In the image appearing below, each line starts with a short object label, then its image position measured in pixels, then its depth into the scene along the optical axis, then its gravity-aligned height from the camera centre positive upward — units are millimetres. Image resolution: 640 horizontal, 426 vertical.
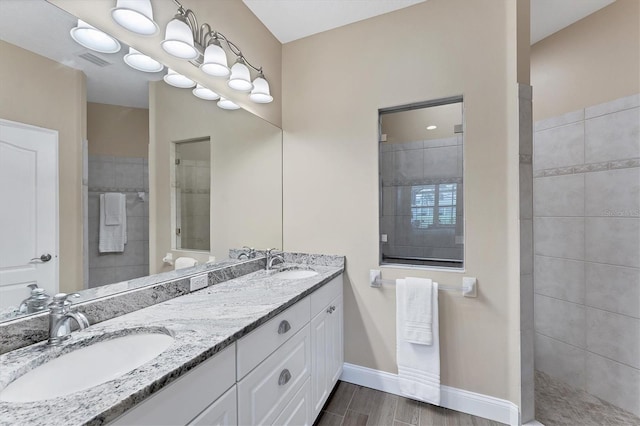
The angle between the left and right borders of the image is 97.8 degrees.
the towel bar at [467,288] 1768 -487
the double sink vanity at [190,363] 650 -445
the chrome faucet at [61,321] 886 -344
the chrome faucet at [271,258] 2080 -345
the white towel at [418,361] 1799 -985
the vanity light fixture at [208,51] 1372 +903
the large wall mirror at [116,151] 951 +284
